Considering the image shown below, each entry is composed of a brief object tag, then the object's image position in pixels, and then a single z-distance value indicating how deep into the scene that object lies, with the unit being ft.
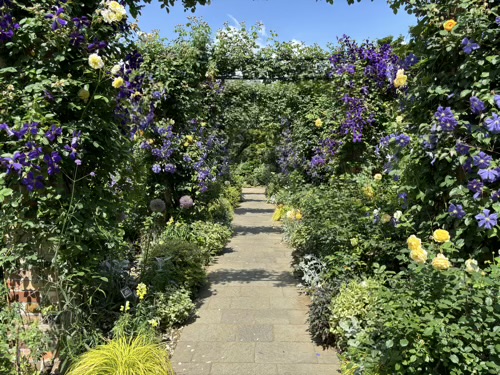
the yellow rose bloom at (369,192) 13.37
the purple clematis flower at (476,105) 6.88
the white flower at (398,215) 8.31
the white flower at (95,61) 8.30
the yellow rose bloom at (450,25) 7.57
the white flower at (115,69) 8.70
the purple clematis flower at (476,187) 6.95
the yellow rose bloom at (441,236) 6.34
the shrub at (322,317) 11.03
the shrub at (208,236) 20.01
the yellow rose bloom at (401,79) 9.07
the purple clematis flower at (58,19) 8.31
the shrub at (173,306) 11.85
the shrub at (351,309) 9.68
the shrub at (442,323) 5.55
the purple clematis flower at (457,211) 7.17
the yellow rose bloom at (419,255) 6.27
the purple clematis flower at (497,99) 6.70
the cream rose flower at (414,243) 6.37
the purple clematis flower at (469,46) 7.19
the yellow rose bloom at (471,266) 5.99
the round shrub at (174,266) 13.05
